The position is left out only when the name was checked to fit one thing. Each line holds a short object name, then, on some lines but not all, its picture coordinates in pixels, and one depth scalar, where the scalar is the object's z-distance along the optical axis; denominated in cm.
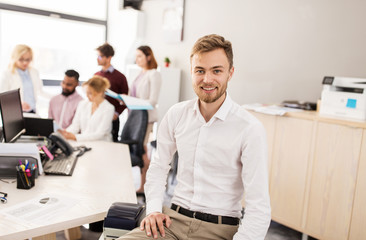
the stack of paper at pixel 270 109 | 289
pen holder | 169
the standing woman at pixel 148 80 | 375
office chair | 302
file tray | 146
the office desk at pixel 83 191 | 136
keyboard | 195
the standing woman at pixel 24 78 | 362
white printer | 255
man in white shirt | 145
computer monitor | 200
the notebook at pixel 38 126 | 268
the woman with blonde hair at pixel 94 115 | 304
